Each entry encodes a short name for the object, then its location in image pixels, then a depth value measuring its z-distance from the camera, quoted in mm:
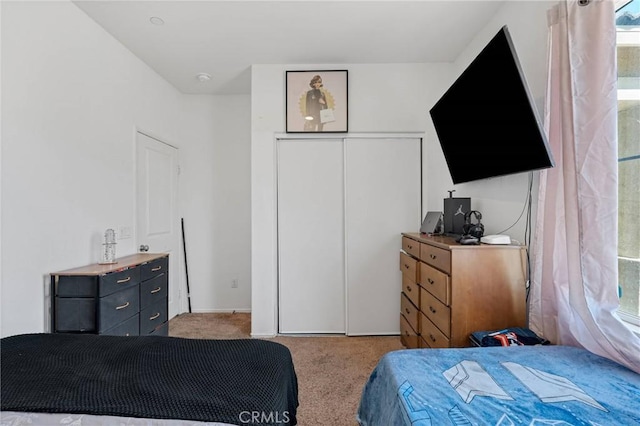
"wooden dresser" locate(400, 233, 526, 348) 1651
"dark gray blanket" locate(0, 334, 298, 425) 827
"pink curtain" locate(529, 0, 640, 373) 1185
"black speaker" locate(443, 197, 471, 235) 2227
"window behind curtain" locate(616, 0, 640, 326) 1207
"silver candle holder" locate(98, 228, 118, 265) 2129
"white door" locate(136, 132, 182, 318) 2750
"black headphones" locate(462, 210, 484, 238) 1888
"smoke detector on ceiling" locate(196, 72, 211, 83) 2973
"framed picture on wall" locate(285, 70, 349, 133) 2830
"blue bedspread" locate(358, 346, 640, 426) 861
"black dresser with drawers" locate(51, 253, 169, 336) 1772
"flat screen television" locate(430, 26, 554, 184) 1390
